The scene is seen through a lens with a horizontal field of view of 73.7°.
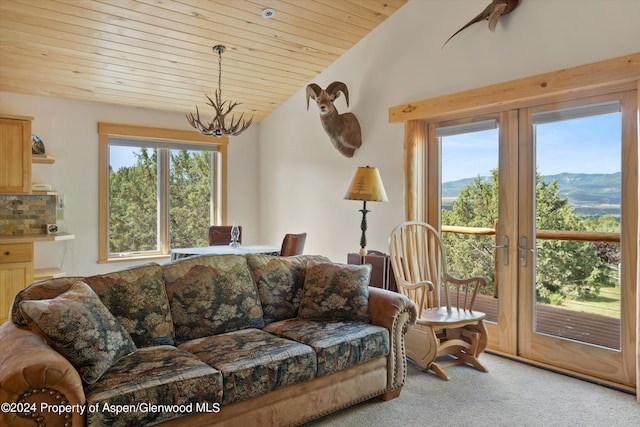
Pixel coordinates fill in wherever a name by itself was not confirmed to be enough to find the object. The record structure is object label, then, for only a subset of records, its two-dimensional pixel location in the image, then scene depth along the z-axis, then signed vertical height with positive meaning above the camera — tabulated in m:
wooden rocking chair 3.17 -0.79
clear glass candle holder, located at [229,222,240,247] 4.86 -0.26
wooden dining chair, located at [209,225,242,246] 5.18 -0.27
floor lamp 3.65 +0.22
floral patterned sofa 1.76 -0.72
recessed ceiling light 3.86 +1.82
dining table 4.23 -0.39
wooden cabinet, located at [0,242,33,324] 4.00 -0.55
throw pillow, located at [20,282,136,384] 1.88 -0.54
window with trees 5.23 +0.30
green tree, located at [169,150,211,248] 5.73 +0.21
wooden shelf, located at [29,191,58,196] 4.50 +0.20
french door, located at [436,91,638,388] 2.98 -0.10
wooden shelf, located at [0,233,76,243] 4.05 -0.25
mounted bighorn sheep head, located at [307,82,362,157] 4.60 +1.03
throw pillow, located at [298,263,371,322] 2.89 -0.56
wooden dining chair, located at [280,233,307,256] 4.55 -0.35
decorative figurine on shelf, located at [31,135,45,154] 4.51 +0.71
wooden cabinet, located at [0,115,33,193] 4.12 +0.57
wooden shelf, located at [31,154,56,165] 4.46 +0.57
